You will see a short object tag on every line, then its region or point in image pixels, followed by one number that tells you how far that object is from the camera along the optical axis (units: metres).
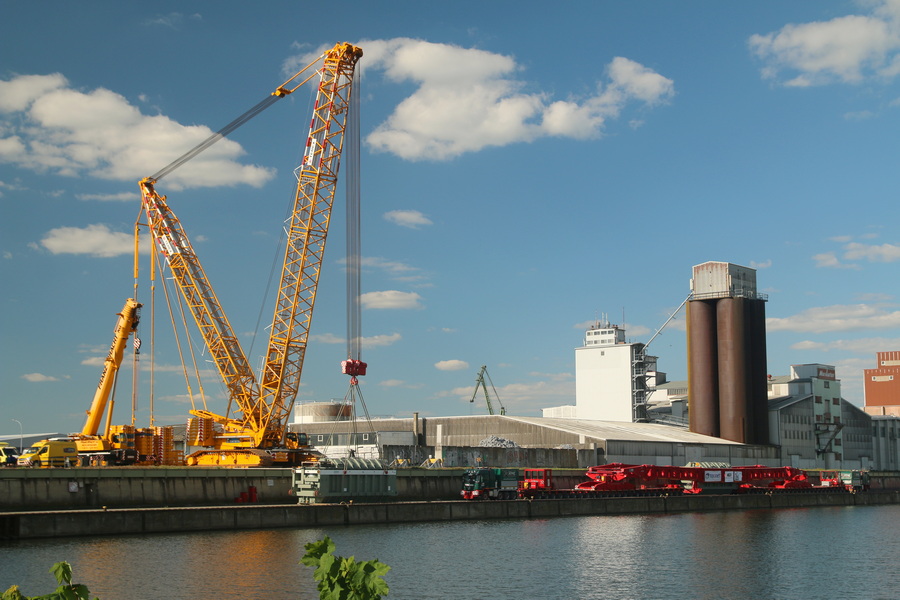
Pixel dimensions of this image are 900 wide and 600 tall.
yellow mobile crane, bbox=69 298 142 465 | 81.88
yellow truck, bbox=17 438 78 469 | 74.25
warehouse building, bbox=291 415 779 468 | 101.25
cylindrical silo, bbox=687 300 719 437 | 130.38
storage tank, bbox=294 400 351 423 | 140.75
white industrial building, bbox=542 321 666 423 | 142.12
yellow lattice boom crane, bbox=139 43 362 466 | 88.81
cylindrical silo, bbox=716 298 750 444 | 127.50
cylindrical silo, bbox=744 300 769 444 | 128.88
